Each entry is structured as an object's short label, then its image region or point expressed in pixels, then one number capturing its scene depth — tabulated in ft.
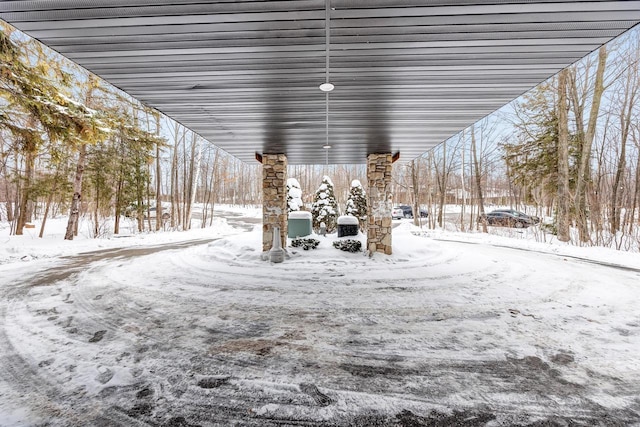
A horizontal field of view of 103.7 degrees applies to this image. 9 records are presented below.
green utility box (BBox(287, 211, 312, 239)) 30.04
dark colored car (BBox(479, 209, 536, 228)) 46.92
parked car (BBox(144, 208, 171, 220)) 59.16
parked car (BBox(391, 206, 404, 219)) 79.26
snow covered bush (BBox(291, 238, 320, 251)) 25.38
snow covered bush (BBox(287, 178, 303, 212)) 39.90
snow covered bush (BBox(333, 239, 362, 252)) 24.36
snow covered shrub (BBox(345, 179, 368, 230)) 38.55
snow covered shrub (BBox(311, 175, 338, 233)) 37.45
